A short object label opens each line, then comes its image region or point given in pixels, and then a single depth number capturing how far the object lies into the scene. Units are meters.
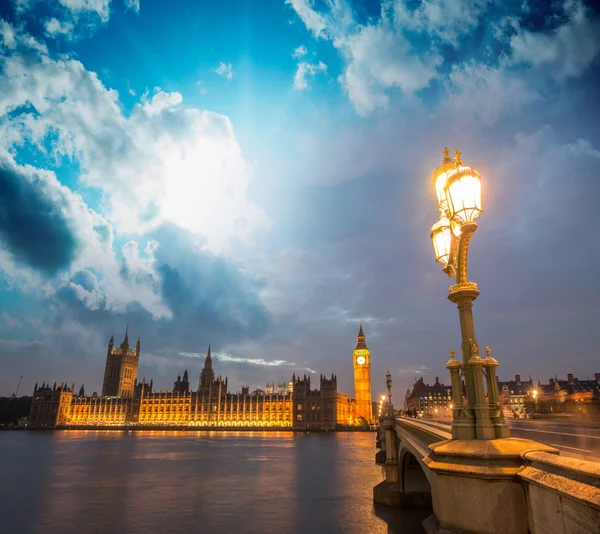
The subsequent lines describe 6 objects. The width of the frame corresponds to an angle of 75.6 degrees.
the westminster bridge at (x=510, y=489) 3.87
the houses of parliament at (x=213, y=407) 153.62
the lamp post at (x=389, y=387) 31.38
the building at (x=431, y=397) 169.25
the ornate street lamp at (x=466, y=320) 6.48
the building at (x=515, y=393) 104.94
